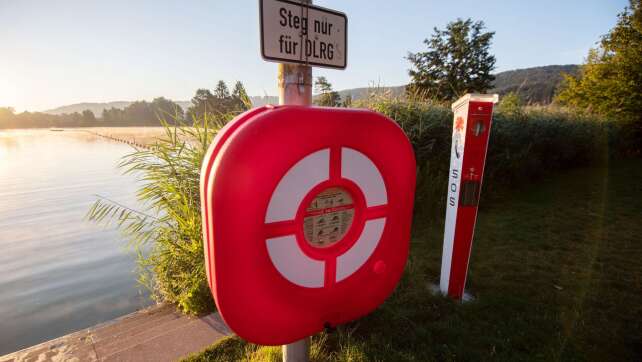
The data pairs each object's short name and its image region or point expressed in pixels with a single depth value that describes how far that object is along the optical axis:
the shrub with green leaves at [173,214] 2.64
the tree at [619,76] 13.38
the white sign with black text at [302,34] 1.28
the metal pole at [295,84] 1.45
